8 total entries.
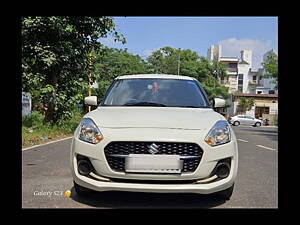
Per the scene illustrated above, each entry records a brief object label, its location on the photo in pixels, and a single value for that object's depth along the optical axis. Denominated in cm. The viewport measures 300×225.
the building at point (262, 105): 4375
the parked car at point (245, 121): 3625
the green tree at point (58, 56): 1063
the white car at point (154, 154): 313
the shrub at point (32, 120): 1391
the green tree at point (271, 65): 2601
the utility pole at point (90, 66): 1262
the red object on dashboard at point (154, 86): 445
